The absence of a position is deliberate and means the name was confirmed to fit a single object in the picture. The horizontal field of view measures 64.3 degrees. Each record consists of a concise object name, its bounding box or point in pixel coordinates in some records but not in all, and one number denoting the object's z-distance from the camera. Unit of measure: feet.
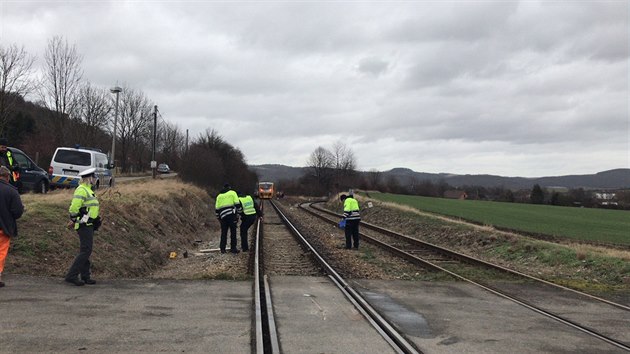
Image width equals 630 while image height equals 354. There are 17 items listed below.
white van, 66.69
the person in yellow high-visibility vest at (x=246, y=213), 53.00
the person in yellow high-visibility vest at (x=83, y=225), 27.32
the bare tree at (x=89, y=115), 147.33
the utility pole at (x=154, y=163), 137.94
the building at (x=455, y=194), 367.00
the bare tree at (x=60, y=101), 124.24
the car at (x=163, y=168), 241.45
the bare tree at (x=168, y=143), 289.33
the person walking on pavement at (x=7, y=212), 25.26
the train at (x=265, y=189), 233.25
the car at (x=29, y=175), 55.51
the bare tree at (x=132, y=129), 224.74
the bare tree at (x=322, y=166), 476.21
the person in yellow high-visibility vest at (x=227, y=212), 50.57
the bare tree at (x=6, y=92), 87.81
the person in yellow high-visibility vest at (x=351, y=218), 56.08
